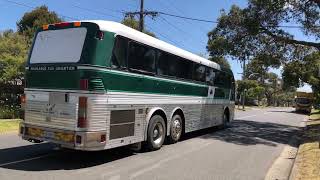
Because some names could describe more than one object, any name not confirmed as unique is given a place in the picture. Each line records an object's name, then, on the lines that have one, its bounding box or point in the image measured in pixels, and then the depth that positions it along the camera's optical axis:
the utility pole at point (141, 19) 18.98
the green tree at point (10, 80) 13.16
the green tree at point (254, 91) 42.65
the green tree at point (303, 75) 17.71
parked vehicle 33.59
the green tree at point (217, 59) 17.01
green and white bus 5.96
